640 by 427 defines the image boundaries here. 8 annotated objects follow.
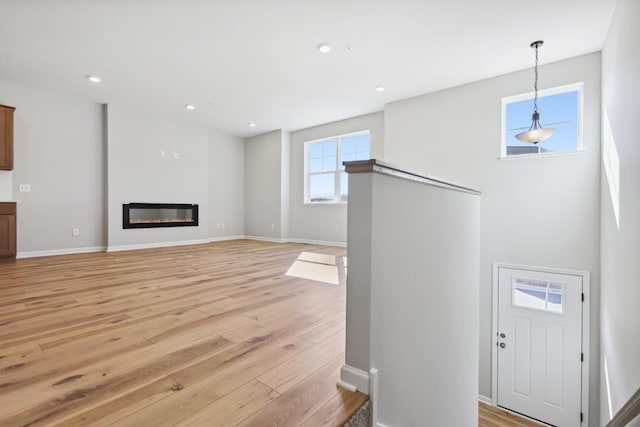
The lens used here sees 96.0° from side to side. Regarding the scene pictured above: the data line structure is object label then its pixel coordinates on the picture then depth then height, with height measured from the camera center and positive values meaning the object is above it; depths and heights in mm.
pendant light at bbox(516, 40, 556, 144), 3162 +880
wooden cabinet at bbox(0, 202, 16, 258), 4066 -306
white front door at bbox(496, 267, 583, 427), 3607 -1766
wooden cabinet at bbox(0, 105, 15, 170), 4125 +1024
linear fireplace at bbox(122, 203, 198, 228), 5523 -116
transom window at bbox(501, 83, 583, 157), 3658 +1261
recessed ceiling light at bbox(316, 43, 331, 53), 3344 +1922
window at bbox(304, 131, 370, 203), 6238 +1124
